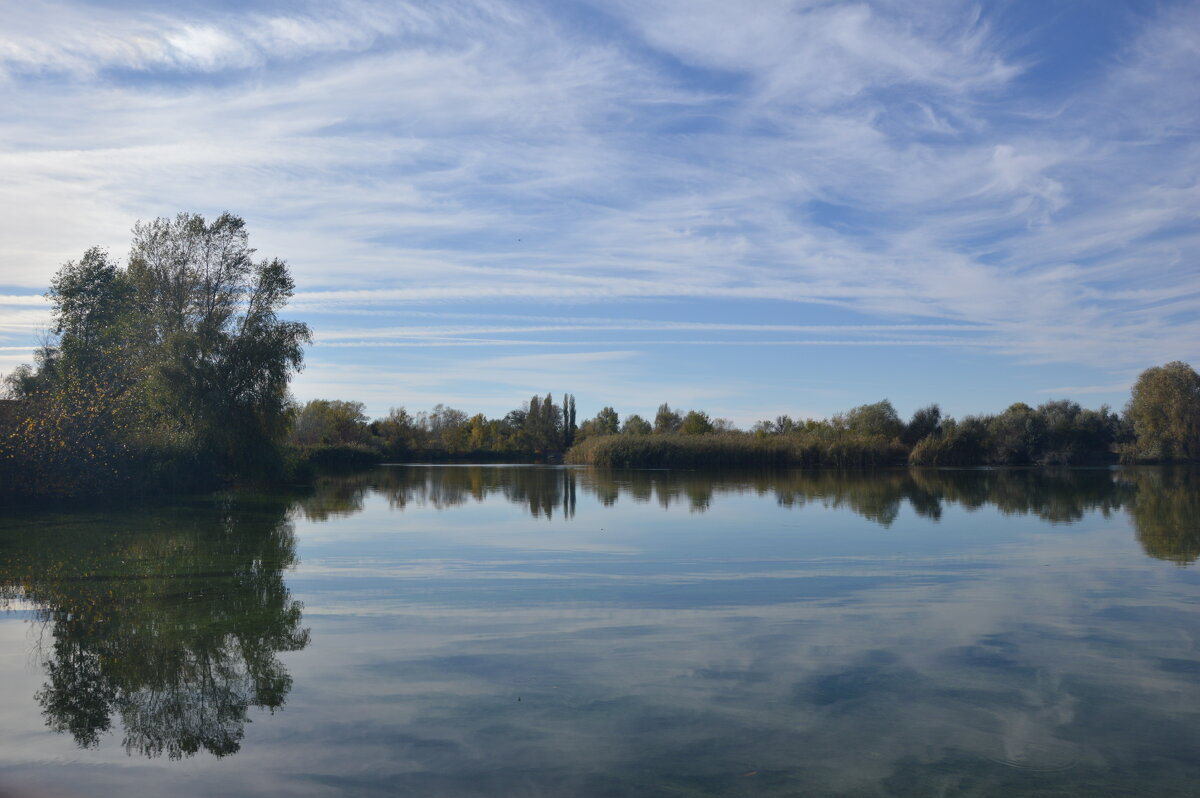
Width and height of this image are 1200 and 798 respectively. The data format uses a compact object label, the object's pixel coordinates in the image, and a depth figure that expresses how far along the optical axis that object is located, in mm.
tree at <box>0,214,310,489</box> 21734
